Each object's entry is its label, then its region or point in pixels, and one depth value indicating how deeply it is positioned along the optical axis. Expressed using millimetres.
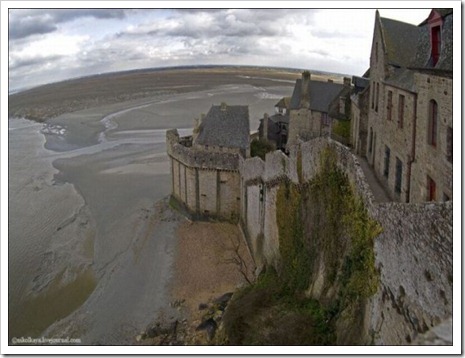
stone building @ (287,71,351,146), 32781
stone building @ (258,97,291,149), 36531
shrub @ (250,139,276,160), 32312
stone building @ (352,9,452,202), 13039
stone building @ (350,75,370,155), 24086
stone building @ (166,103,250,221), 29281
